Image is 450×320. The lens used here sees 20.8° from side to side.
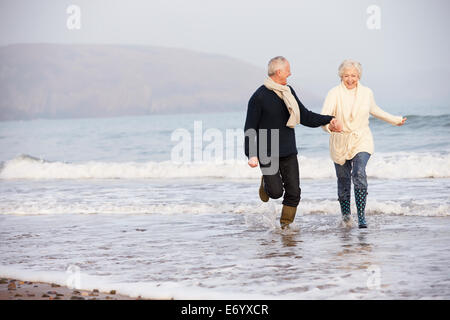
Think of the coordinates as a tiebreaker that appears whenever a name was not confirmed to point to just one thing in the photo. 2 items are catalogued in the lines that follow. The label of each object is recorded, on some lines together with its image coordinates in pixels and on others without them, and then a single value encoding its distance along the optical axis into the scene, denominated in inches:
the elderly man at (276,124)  525.4
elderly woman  540.4
